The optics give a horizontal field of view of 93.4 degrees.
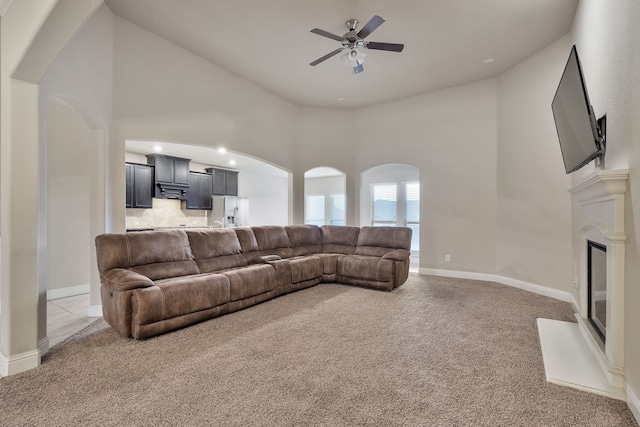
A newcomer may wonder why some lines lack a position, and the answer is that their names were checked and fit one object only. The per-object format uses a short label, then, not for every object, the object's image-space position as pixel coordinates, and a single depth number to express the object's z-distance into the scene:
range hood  7.14
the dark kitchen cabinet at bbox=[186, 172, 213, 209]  8.09
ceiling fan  3.25
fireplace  1.97
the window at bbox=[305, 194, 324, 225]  10.70
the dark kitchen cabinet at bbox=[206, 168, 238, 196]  8.68
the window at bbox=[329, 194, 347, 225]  10.24
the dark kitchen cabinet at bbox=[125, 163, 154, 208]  6.70
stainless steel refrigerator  8.79
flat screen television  2.28
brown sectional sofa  2.79
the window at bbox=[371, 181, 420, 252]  7.90
